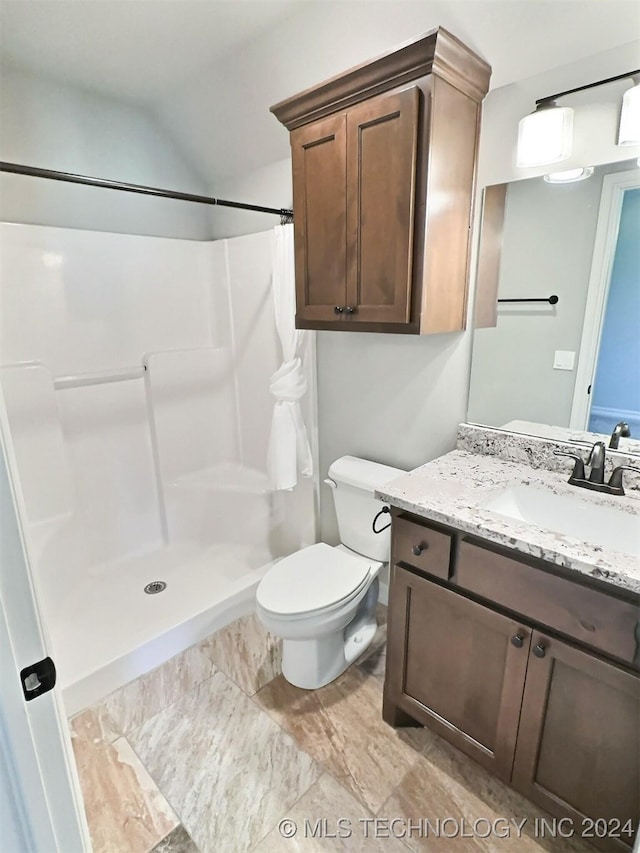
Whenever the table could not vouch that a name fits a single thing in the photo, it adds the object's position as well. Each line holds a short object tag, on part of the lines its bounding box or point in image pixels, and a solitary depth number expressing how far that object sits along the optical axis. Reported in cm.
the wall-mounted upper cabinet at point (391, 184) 131
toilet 162
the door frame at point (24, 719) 62
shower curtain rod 140
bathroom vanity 102
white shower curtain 203
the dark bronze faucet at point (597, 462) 134
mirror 131
